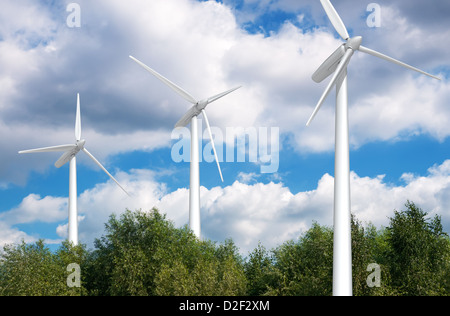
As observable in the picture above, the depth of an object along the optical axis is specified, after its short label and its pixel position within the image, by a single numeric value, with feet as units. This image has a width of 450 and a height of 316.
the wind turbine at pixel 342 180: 123.65
